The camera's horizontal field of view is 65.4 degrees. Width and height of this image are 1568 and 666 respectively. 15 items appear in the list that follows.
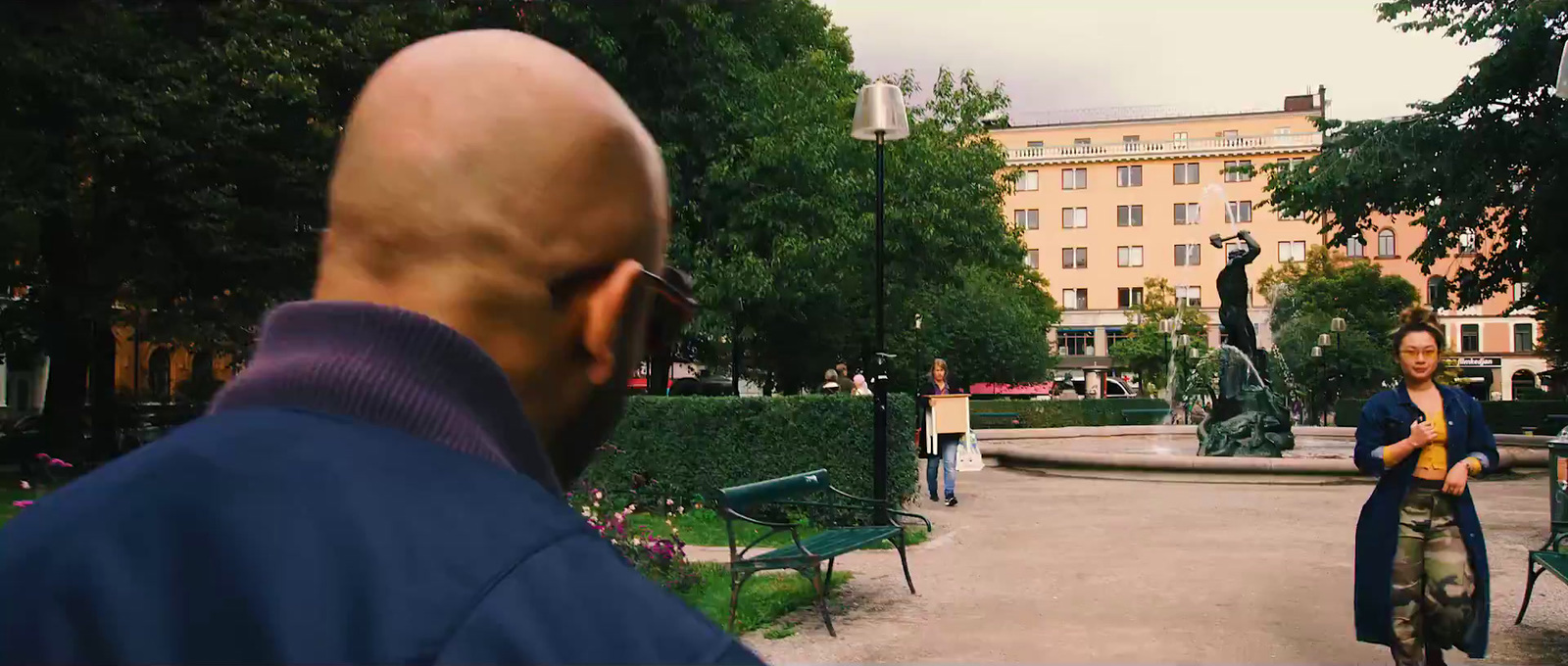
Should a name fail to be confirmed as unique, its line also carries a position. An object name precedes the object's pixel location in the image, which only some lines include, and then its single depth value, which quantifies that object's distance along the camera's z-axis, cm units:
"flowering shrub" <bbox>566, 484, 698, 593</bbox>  819
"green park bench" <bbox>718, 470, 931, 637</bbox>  741
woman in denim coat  562
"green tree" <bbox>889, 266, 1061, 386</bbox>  5066
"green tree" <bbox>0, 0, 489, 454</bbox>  1589
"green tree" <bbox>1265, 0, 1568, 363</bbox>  2352
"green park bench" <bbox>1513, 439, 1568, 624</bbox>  710
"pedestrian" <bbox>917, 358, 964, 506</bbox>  1424
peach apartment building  6794
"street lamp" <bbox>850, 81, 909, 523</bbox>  1149
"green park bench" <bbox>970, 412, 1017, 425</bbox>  4071
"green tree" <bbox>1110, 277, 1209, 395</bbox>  6519
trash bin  941
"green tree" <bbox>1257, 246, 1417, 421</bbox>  5234
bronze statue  2014
